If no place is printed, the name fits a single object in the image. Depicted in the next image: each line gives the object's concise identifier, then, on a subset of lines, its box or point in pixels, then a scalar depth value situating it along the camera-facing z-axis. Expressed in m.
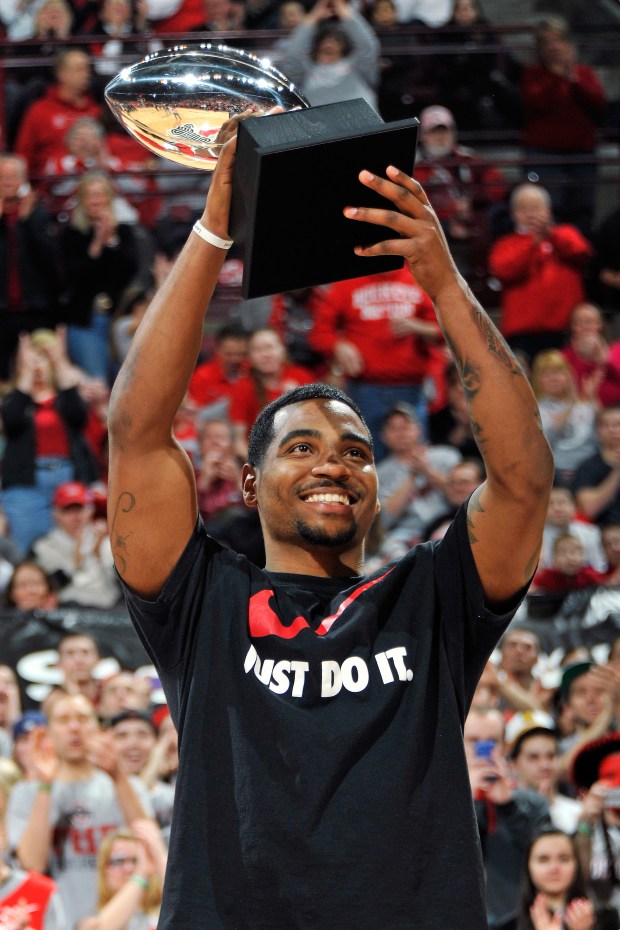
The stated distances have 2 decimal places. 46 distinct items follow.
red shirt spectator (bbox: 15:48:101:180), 19.83
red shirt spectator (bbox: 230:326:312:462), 15.82
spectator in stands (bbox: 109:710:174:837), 11.91
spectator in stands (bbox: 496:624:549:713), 13.01
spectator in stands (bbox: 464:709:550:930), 10.85
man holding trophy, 4.46
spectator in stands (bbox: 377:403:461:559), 15.05
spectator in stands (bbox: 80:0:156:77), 21.52
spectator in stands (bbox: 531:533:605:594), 14.55
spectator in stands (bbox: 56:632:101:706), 13.05
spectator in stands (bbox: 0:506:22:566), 14.87
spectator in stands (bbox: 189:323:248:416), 16.31
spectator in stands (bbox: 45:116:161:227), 18.77
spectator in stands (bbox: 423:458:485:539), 14.82
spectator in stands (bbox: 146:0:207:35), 22.27
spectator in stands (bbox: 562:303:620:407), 17.02
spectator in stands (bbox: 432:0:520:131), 22.11
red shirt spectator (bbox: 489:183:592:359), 17.84
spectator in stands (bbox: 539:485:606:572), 14.92
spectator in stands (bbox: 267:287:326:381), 17.14
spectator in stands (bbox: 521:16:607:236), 20.30
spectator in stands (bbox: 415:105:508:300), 19.22
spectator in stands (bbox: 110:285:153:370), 16.66
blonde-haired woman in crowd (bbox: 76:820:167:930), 10.66
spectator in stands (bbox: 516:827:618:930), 10.48
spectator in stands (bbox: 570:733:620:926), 10.71
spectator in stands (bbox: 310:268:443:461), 16.48
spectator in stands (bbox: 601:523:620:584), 14.75
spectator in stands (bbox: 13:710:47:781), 11.83
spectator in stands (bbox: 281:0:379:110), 18.72
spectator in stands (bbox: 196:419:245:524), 14.90
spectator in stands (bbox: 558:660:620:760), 12.35
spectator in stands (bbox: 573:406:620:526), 15.55
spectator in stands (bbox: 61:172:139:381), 17.42
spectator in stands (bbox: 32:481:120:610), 14.48
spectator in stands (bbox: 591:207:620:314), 19.34
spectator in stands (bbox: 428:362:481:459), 16.28
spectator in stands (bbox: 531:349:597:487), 16.12
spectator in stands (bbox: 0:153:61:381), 17.84
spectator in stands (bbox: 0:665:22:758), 12.52
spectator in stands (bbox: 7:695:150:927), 11.19
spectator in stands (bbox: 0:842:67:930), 10.42
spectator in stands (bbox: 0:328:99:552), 15.50
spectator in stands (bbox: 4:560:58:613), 14.03
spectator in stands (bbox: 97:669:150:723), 12.62
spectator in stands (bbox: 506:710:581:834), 11.70
